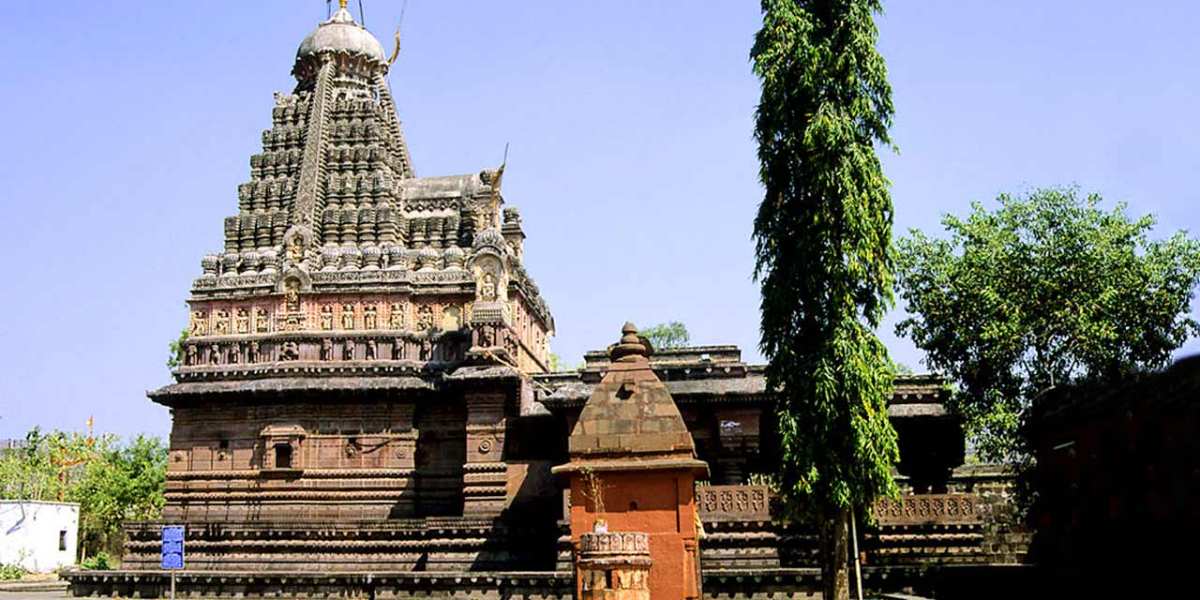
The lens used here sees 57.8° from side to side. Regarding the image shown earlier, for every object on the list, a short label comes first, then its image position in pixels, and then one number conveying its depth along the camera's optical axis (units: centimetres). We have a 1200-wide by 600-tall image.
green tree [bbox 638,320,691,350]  6650
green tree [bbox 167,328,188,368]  4568
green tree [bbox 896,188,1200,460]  2844
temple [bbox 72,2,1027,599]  2448
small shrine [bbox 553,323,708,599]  1380
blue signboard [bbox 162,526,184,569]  2070
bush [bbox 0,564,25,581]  4147
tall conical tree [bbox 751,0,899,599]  1819
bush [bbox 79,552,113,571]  3984
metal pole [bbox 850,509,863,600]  1767
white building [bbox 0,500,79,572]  4494
